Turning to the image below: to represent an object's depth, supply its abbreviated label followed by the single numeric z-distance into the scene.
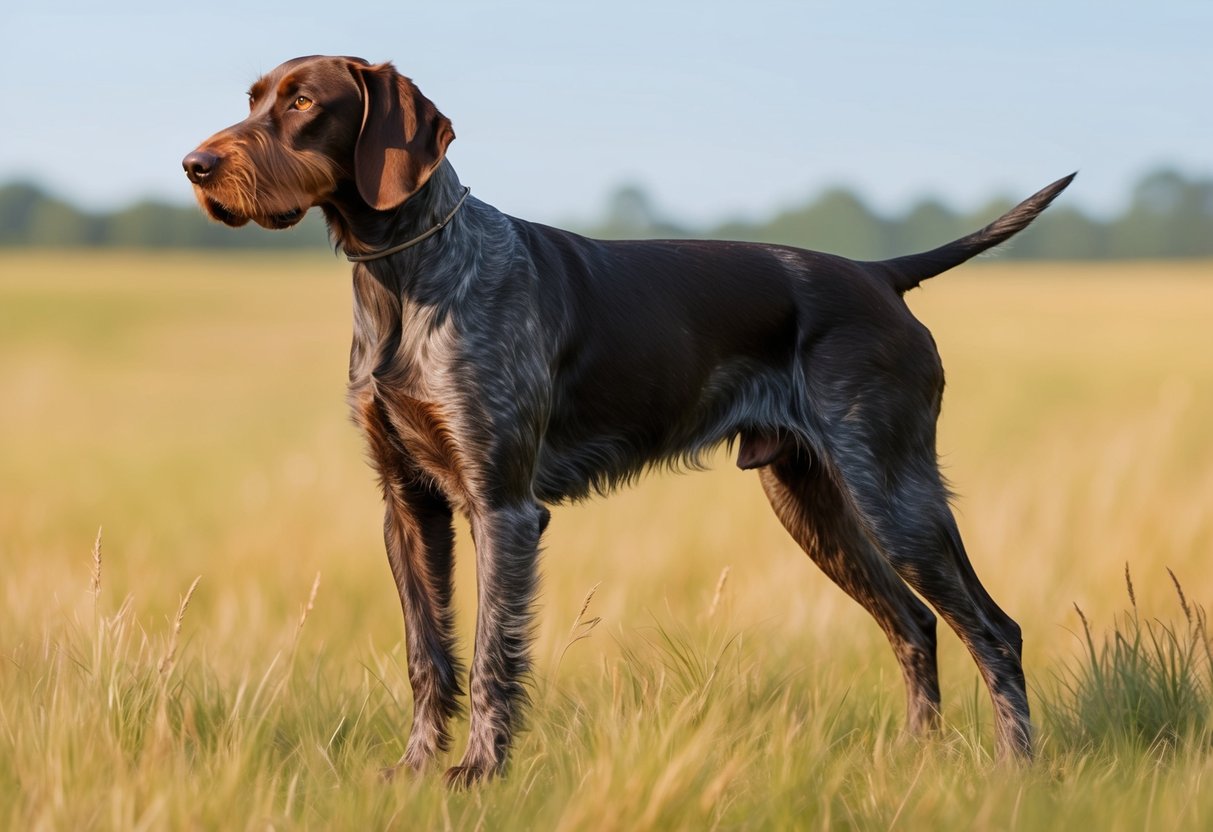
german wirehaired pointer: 8.43
